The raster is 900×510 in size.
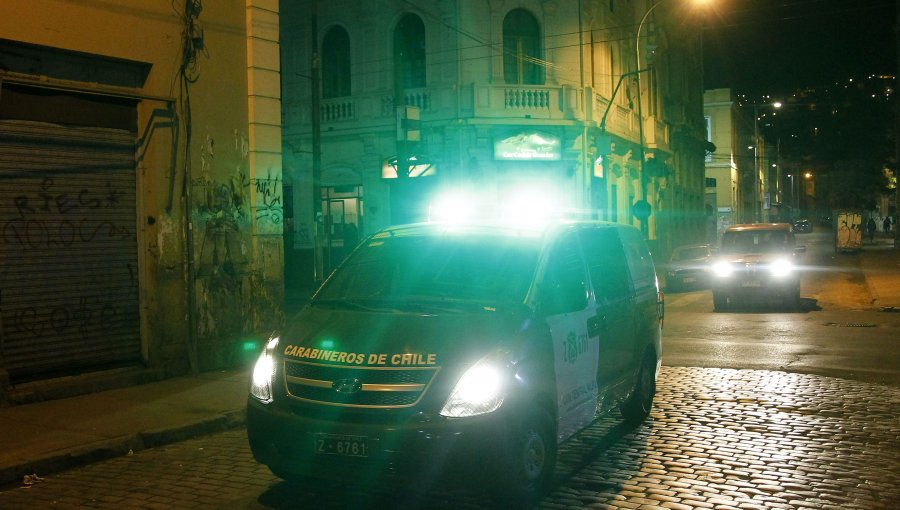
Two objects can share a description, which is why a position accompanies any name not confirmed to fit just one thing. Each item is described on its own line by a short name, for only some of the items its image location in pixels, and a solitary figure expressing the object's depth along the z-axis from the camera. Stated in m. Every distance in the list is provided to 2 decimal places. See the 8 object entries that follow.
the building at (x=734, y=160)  68.75
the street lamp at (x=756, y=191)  74.65
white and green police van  5.36
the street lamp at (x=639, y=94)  30.92
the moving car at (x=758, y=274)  19.62
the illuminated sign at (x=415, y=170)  27.05
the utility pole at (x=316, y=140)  20.95
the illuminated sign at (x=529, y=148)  26.64
